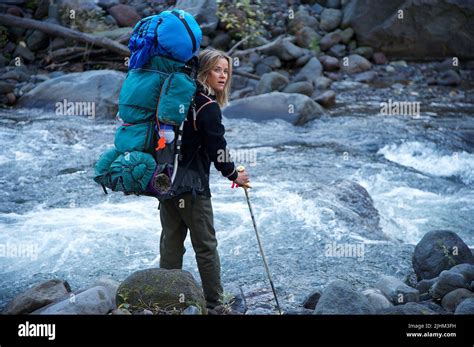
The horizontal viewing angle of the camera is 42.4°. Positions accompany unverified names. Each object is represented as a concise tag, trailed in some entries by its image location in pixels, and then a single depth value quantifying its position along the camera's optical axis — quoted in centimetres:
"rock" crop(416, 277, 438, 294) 532
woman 412
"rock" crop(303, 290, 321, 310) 493
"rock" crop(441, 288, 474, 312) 471
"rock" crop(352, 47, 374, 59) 1734
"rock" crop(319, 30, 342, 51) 1727
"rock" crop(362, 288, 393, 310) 471
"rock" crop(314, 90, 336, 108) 1352
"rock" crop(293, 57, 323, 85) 1534
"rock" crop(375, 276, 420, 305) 493
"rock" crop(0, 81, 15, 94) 1266
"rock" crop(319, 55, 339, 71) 1642
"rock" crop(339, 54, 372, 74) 1654
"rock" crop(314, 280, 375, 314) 410
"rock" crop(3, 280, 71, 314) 455
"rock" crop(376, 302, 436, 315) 393
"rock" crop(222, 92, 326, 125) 1201
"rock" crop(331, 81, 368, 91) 1527
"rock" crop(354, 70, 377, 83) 1591
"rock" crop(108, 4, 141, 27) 1633
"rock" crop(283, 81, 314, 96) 1382
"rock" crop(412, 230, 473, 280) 566
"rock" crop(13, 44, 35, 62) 1492
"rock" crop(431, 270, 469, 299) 495
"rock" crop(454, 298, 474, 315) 399
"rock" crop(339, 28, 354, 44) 1759
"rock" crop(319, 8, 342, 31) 1788
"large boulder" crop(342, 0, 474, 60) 1695
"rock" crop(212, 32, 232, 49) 1650
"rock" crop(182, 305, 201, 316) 384
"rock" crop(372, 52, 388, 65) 1723
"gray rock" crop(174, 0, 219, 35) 1627
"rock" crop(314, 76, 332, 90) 1500
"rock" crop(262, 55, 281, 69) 1608
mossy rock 399
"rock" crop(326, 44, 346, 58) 1717
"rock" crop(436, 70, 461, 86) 1534
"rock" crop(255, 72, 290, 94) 1391
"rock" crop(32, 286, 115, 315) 387
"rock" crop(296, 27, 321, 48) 1717
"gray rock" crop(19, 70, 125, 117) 1198
